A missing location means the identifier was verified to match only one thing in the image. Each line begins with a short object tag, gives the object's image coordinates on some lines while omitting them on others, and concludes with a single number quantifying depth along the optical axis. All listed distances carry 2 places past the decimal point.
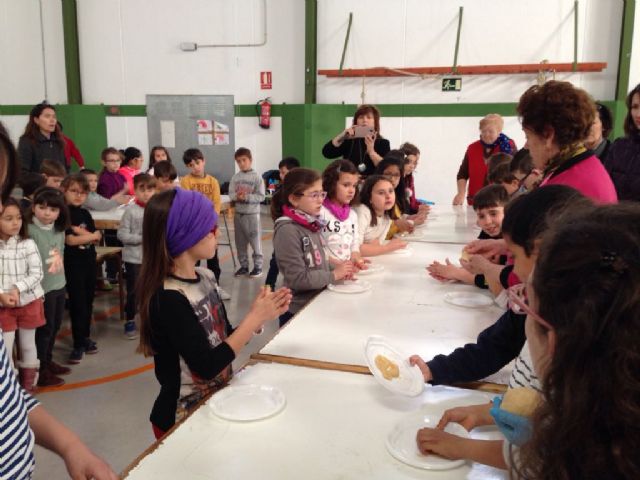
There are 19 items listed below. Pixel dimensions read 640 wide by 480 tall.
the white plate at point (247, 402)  1.34
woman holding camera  4.56
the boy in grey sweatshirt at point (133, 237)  4.07
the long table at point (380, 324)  1.78
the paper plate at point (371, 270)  2.84
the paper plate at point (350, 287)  2.47
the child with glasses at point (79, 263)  3.66
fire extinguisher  9.34
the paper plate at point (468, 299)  2.29
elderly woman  5.25
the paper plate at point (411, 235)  3.94
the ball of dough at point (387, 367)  1.52
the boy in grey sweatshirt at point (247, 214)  5.91
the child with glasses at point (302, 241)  2.56
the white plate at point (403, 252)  3.36
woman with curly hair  1.92
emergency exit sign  8.43
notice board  9.65
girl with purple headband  1.62
